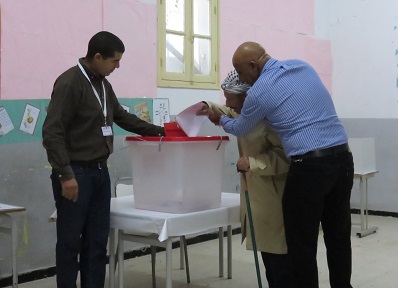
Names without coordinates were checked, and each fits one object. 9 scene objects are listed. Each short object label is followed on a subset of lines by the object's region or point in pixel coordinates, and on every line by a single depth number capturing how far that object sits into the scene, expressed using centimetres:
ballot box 266
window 454
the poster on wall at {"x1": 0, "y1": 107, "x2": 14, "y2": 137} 346
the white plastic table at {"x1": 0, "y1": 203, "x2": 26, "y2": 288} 296
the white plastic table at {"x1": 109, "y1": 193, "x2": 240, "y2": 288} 257
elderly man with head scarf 267
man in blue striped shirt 244
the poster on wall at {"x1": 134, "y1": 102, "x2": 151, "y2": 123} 429
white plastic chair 355
